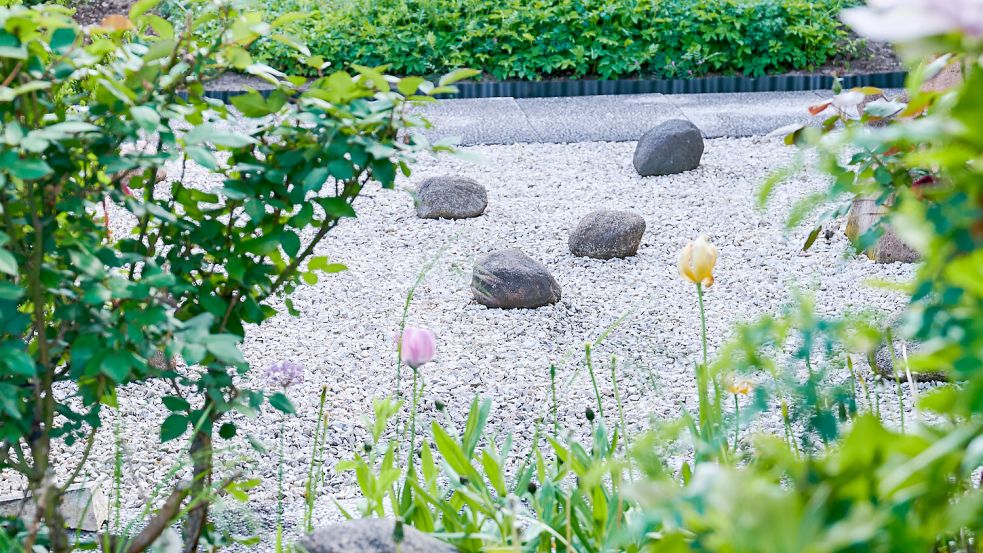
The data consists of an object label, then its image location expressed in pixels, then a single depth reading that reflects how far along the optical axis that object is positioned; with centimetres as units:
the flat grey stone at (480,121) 589
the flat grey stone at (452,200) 454
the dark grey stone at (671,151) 507
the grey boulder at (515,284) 362
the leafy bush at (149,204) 133
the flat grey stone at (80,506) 221
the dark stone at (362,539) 141
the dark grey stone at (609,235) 407
